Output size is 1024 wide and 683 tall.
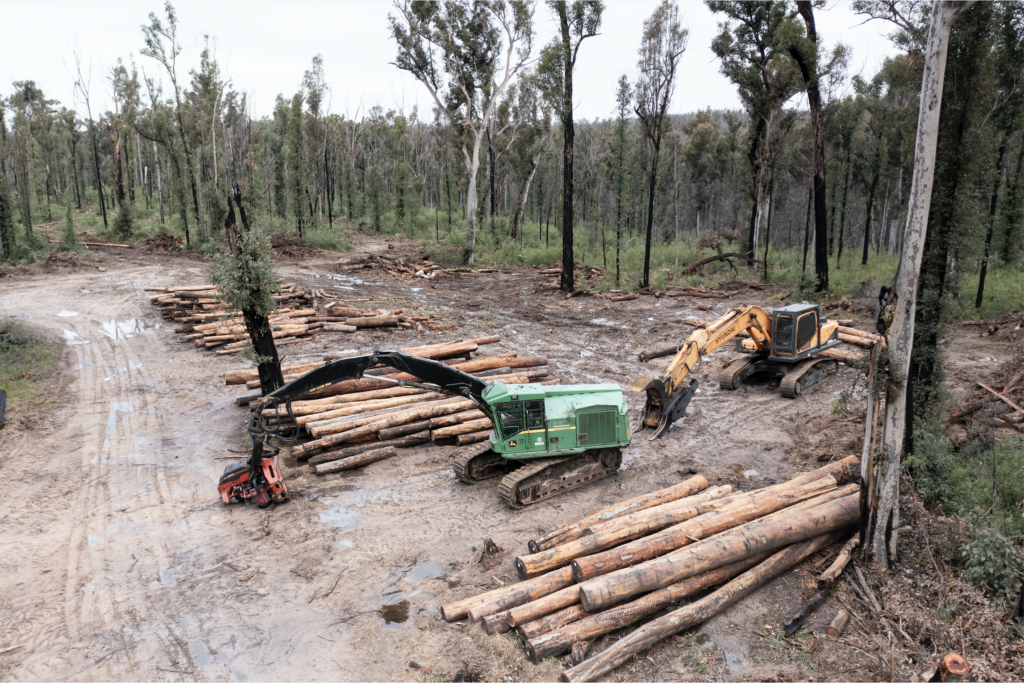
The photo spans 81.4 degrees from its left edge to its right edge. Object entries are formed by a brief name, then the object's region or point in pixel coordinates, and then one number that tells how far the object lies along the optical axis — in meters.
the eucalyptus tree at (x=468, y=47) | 35.09
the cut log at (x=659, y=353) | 16.22
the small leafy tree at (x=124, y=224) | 37.25
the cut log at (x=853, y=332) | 19.16
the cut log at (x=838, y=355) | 16.80
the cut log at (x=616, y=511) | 8.04
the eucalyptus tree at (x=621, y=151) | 29.66
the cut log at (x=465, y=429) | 12.45
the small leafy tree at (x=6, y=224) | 28.12
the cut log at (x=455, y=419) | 12.69
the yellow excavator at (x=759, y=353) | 12.85
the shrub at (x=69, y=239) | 31.28
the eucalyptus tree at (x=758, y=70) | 28.81
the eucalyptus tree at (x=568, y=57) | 26.84
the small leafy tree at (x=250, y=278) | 12.45
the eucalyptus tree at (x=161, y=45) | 35.91
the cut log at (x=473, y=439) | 12.37
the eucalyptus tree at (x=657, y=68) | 25.67
